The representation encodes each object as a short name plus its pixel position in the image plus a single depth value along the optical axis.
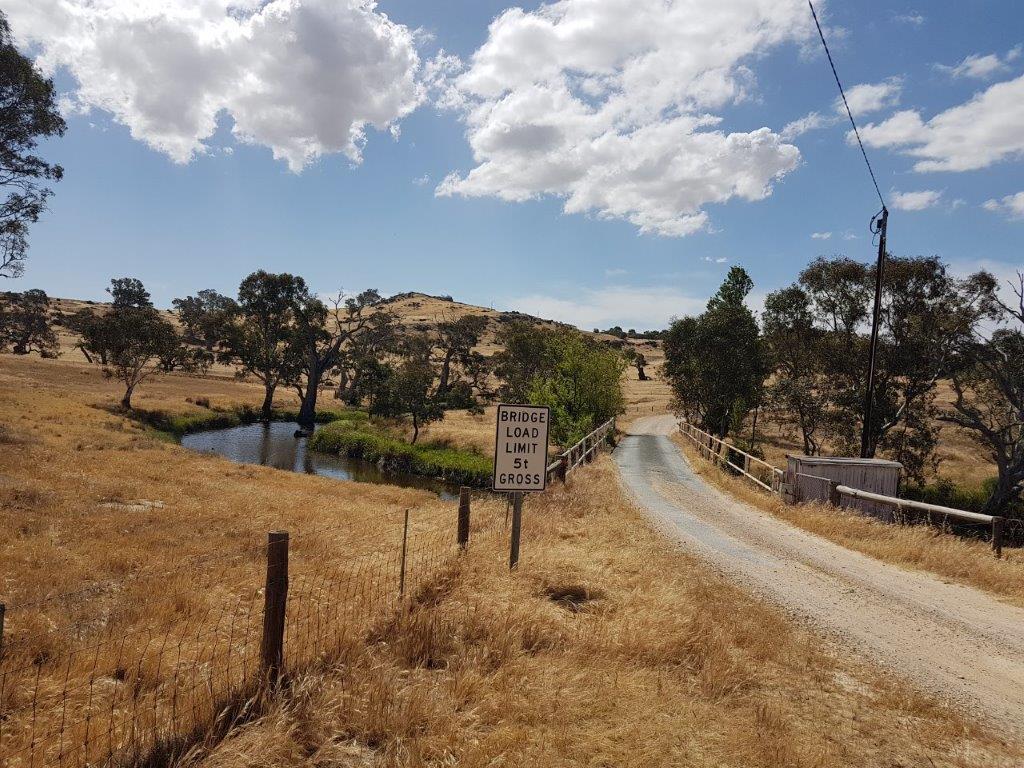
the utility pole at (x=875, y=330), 19.28
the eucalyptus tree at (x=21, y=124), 23.14
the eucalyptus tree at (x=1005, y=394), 26.86
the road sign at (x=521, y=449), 8.13
